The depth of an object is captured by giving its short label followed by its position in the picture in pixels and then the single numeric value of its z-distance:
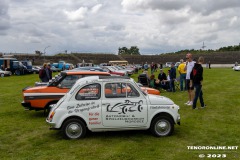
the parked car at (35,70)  44.73
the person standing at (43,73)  15.04
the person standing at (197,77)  10.70
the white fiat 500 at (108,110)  7.37
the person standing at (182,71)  15.47
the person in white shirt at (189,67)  12.00
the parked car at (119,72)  28.98
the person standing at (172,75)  16.17
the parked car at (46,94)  9.95
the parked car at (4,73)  37.47
